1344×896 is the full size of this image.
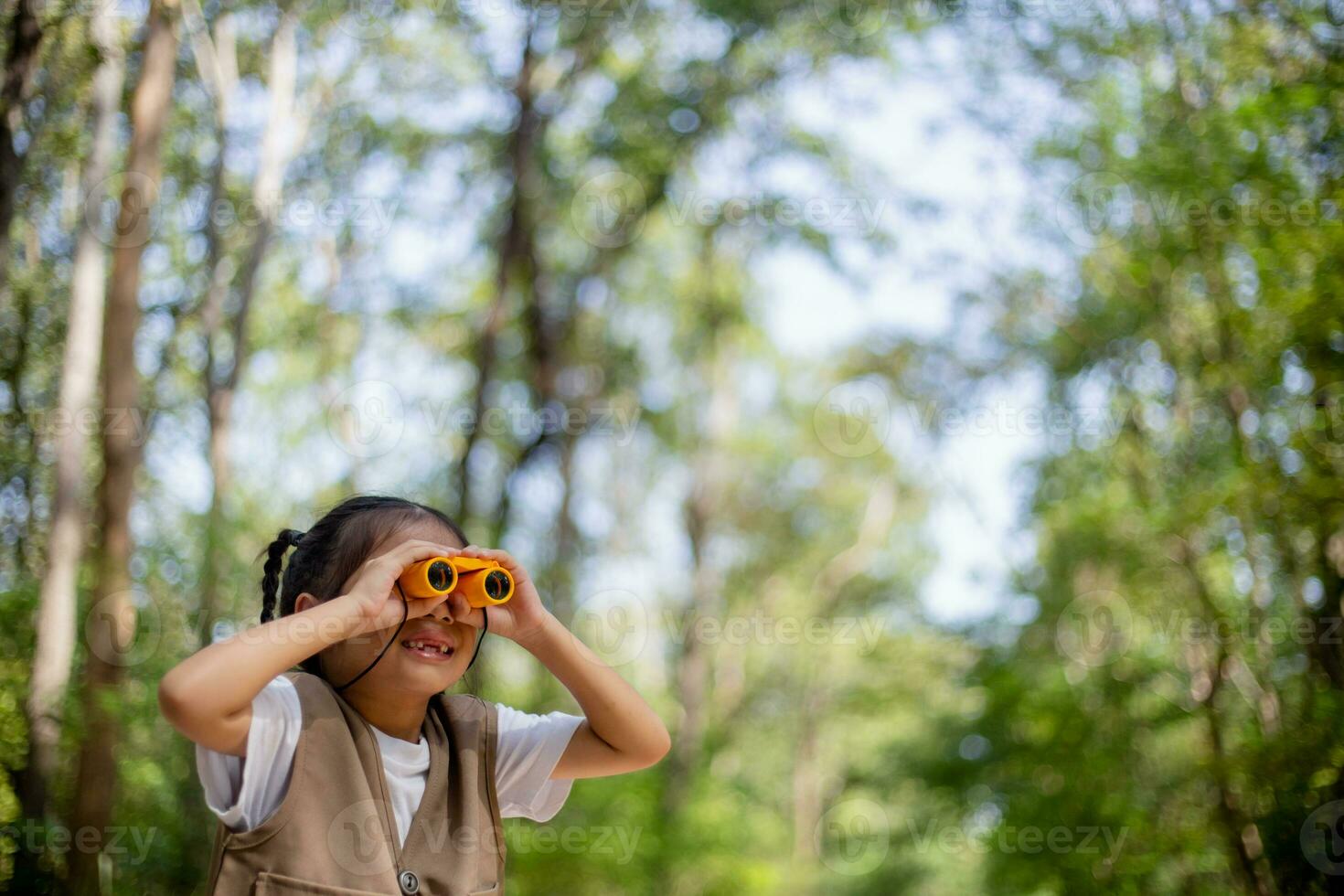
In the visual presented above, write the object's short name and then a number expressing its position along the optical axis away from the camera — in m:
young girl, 1.31
